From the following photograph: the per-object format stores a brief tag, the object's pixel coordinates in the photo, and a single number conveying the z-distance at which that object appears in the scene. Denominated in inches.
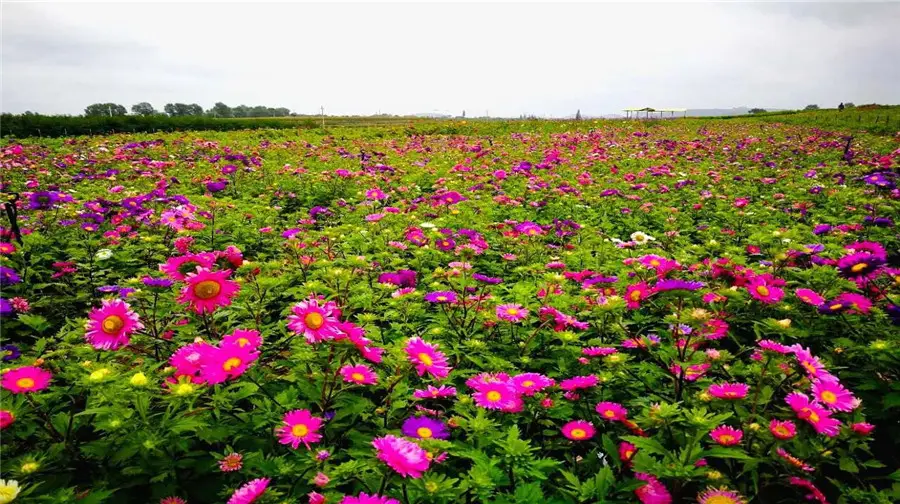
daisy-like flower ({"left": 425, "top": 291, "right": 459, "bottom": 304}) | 92.3
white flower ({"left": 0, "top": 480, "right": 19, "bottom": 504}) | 42.0
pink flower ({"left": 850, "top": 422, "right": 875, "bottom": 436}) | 58.6
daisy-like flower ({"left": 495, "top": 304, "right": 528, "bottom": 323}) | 82.0
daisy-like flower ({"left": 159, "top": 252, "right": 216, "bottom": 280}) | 71.6
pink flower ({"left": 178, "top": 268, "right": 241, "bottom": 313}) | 63.7
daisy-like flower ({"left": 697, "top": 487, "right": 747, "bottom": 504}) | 50.9
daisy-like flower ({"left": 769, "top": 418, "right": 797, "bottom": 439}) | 51.2
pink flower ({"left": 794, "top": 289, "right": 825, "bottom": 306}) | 82.1
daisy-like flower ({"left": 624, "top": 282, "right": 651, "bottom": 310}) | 77.1
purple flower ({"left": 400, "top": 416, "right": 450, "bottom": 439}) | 56.6
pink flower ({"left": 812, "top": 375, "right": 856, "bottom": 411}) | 57.1
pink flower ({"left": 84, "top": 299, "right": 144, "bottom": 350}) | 57.5
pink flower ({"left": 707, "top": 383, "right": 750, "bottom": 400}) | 59.9
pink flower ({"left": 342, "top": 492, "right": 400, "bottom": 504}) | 43.3
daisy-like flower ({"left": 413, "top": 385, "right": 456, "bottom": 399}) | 66.8
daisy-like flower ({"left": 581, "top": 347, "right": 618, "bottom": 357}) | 75.9
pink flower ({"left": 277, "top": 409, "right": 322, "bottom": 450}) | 52.7
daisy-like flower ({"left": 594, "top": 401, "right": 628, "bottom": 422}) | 63.7
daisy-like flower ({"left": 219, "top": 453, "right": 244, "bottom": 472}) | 53.2
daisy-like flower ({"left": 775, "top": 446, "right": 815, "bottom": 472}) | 55.1
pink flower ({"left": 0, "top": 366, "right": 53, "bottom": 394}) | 54.2
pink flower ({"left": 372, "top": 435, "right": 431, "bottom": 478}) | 43.0
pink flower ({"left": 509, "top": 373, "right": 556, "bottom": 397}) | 64.2
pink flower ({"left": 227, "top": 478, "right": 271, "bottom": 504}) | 45.6
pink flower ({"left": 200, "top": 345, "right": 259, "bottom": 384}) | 51.9
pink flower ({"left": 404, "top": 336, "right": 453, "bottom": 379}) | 60.0
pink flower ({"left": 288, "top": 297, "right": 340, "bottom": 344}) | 54.6
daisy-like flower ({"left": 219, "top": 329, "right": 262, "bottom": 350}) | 56.7
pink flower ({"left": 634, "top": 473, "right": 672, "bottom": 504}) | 52.5
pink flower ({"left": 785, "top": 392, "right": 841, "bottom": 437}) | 52.8
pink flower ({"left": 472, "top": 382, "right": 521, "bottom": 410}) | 61.0
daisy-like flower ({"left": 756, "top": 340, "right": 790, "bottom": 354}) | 58.1
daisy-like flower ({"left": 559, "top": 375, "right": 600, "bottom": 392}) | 68.6
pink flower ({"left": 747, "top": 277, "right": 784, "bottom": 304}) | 77.6
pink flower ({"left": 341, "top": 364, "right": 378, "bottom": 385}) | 59.4
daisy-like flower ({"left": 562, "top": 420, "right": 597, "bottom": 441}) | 63.5
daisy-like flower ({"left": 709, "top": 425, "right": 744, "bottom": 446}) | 54.7
